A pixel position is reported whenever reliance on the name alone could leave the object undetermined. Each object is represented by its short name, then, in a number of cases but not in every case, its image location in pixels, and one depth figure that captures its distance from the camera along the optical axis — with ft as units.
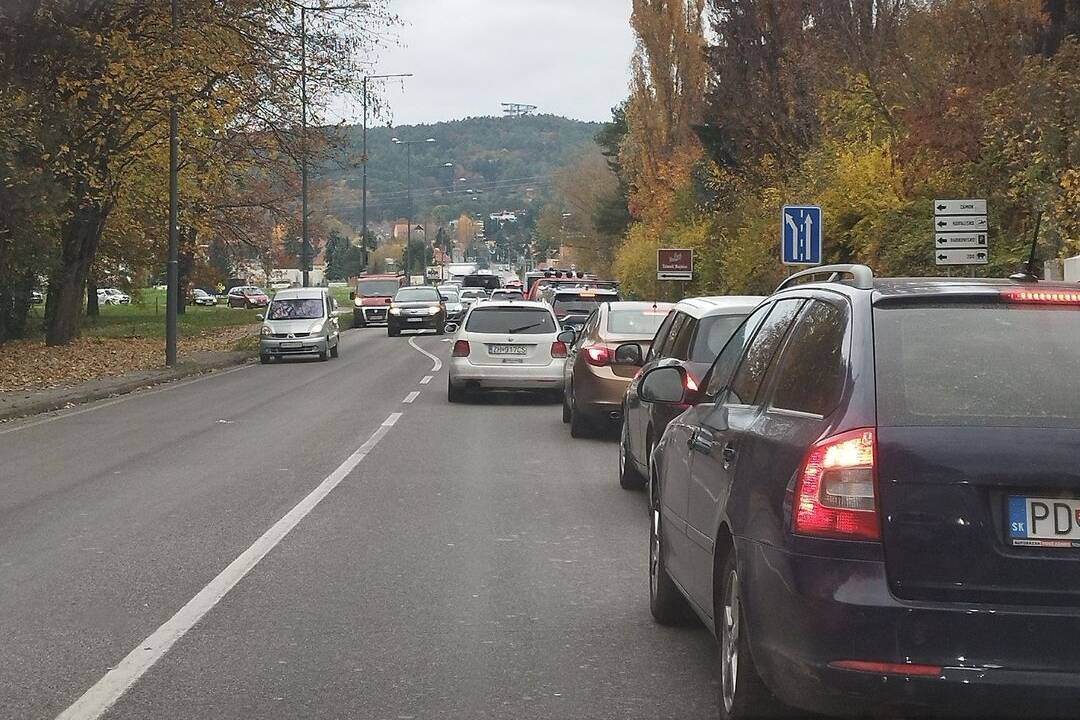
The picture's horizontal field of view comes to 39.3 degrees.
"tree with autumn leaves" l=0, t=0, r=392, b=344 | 90.74
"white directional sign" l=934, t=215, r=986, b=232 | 60.34
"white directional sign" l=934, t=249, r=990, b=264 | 60.49
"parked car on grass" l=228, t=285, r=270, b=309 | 337.35
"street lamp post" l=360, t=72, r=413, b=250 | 235.83
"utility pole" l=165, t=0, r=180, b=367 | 97.35
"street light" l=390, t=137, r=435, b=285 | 326.85
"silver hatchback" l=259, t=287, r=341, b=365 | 116.47
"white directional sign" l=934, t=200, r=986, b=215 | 59.67
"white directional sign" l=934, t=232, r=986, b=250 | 60.34
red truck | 206.08
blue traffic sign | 74.69
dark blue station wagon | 14.02
